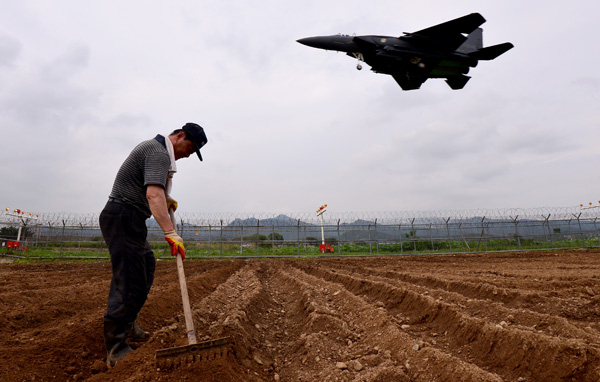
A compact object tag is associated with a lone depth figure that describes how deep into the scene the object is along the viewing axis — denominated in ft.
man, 9.06
